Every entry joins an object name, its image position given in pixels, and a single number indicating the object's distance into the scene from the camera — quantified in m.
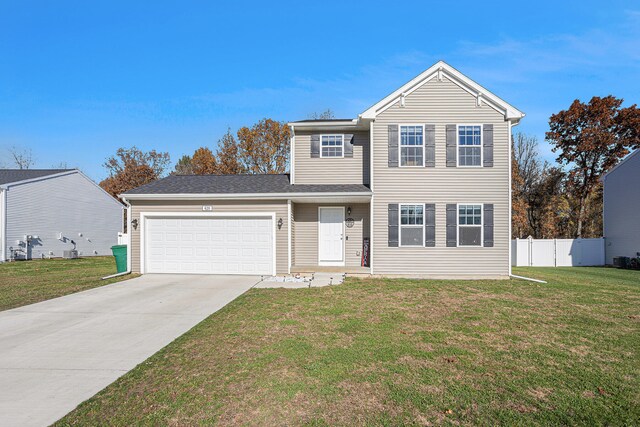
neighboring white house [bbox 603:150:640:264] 17.88
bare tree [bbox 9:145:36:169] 39.16
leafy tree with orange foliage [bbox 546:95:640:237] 23.88
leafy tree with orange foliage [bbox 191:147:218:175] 31.89
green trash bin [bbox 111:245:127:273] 12.84
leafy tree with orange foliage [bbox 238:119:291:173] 30.61
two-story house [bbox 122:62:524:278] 12.26
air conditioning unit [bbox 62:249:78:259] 22.23
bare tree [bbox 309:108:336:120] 31.02
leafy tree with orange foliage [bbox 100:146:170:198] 36.72
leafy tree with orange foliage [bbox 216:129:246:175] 31.34
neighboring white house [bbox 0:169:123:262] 19.89
